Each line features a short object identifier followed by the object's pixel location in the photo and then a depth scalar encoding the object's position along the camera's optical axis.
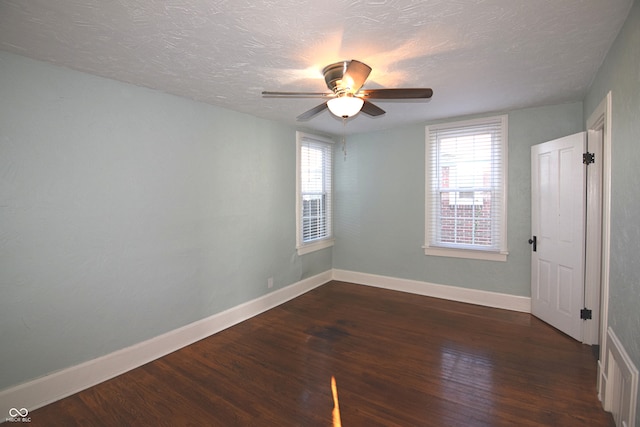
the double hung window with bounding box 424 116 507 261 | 3.77
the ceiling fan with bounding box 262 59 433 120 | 2.05
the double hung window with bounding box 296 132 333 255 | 4.39
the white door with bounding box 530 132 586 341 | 2.88
